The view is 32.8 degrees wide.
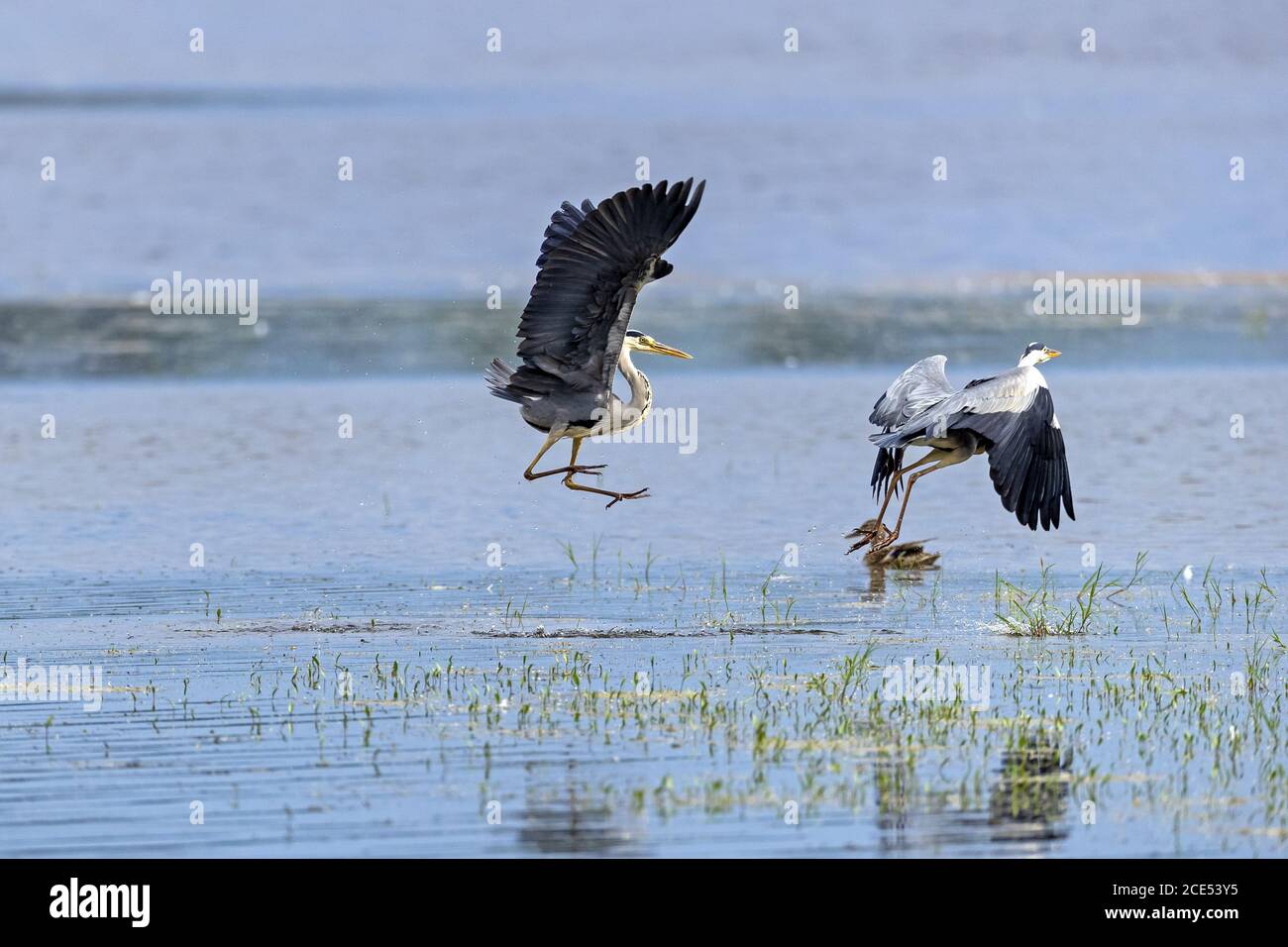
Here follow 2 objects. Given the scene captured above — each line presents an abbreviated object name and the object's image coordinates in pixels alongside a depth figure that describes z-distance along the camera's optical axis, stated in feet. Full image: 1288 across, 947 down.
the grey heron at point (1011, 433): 38.93
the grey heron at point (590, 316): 34.86
